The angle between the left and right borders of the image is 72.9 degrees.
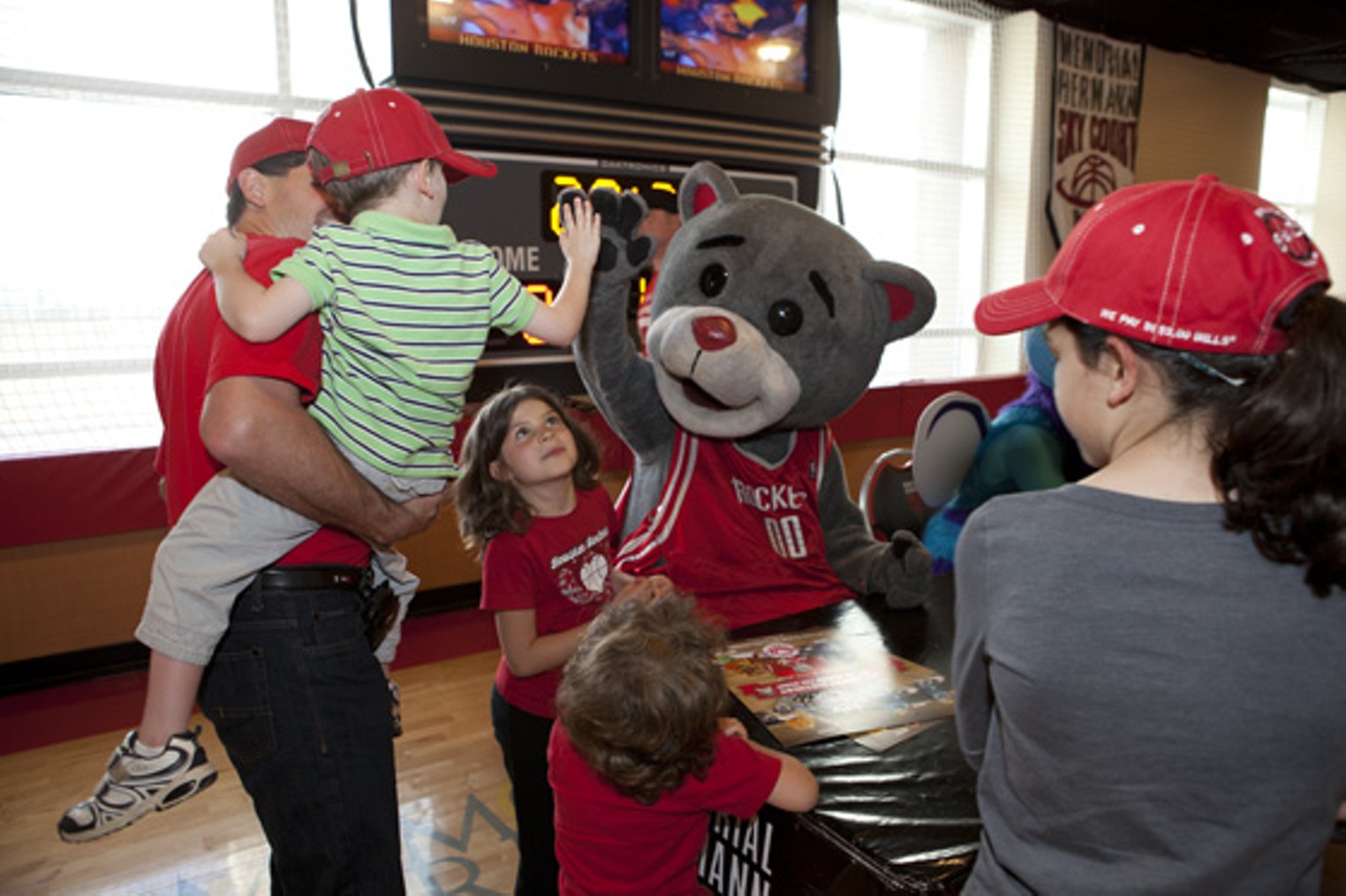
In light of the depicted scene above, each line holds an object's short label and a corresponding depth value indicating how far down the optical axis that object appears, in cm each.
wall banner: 562
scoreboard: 317
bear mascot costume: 182
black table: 106
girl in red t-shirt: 154
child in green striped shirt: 113
